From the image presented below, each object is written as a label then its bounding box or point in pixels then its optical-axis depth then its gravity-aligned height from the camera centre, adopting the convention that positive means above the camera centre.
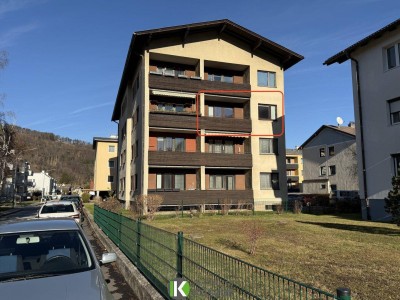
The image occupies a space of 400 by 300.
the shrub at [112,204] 24.31 -0.87
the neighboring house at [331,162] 42.97 +3.93
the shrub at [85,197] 53.53 -0.74
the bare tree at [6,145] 36.69 +5.99
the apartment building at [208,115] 28.02 +6.75
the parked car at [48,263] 3.64 -0.91
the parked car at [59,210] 14.20 -0.72
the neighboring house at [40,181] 113.60 +3.95
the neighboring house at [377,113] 19.67 +4.70
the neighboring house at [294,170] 76.75 +5.01
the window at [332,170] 45.06 +2.82
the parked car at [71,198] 32.11 -0.48
